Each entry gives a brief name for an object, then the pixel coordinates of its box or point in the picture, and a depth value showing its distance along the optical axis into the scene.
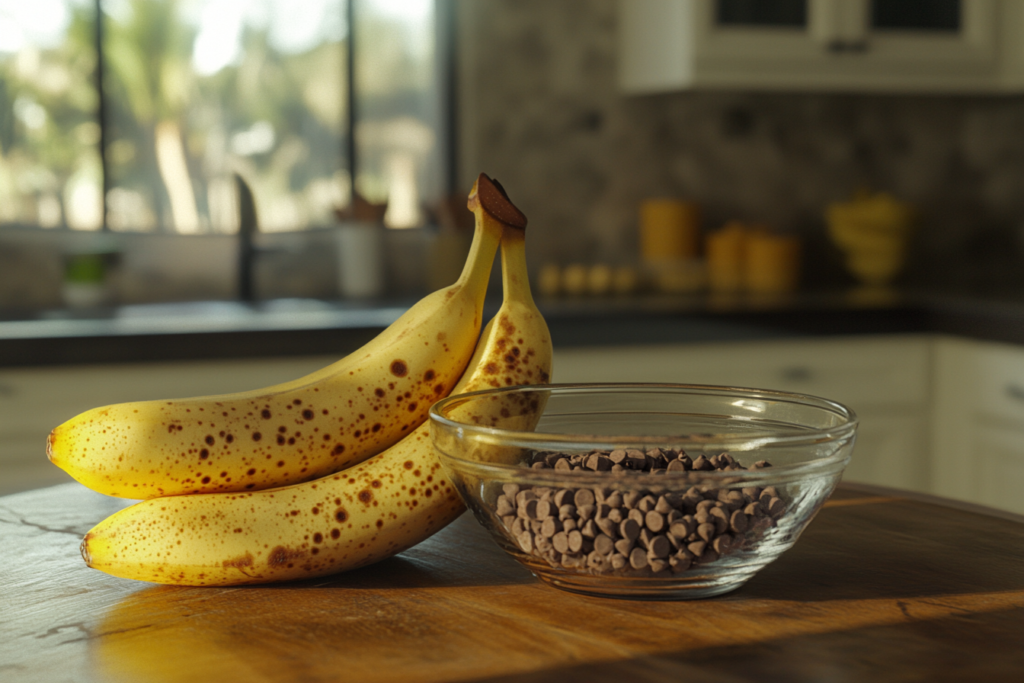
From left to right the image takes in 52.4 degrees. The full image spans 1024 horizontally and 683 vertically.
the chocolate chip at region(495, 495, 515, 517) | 0.70
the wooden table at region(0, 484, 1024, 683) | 0.59
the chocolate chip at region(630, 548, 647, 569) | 0.67
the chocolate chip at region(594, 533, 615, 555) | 0.67
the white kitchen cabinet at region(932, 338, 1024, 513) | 2.32
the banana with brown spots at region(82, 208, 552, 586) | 0.74
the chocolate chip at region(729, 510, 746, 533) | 0.66
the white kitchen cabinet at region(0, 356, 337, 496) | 2.05
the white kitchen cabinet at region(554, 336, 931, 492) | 2.39
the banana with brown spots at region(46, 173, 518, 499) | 0.75
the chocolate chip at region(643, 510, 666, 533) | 0.66
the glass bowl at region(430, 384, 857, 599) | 0.66
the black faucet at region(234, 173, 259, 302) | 2.76
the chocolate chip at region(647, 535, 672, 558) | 0.66
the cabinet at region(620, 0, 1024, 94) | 2.78
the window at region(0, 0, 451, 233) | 2.73
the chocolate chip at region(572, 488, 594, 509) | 0.67
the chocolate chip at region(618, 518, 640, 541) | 0.66
